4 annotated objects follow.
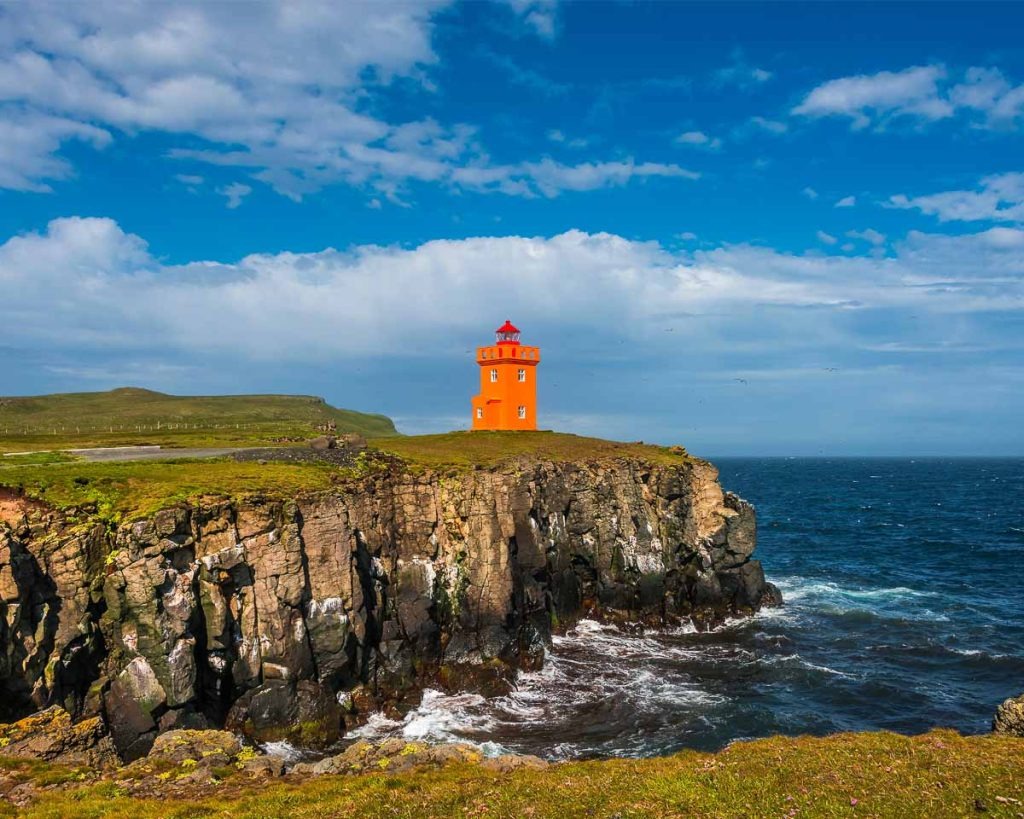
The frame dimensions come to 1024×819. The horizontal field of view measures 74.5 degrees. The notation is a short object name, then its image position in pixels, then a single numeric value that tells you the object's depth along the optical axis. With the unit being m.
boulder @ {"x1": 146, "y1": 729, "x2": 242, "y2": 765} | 25.19
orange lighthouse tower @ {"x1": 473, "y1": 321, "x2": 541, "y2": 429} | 77.88
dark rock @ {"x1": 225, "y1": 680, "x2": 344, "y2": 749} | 32.47
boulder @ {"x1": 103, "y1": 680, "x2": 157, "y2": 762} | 28.88
